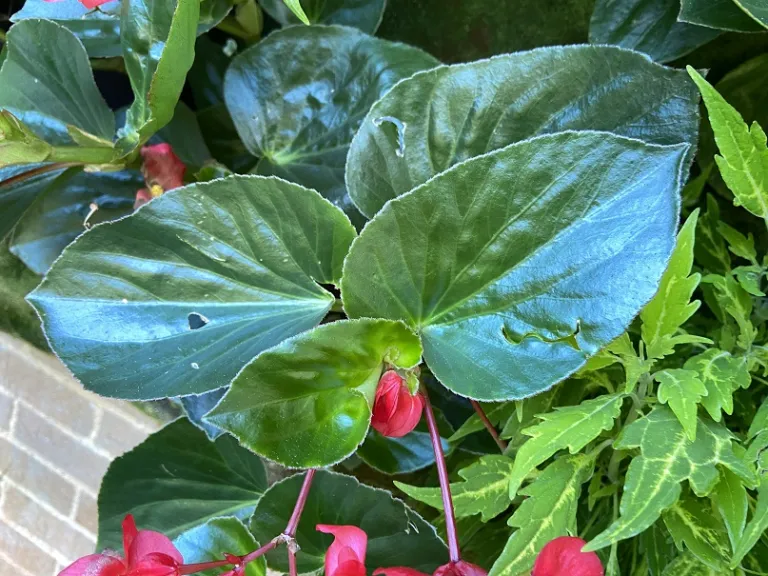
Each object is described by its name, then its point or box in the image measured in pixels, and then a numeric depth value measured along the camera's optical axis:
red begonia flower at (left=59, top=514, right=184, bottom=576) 0.32
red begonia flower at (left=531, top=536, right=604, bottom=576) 0.30
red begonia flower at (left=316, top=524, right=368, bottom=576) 0.30
